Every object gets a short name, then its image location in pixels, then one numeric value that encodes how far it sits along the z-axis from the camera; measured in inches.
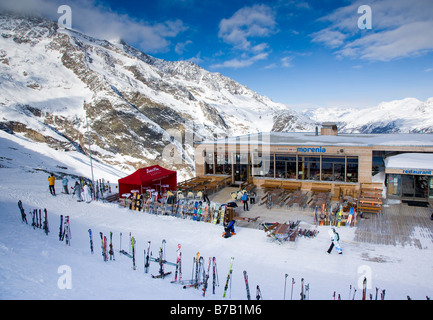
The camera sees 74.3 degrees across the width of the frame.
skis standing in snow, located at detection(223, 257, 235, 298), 292.3
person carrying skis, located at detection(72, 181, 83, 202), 634.8
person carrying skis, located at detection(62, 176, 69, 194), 665.6
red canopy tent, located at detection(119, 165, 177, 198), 636.7
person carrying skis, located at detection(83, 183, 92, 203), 623.5
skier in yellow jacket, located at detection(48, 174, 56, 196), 637.9
